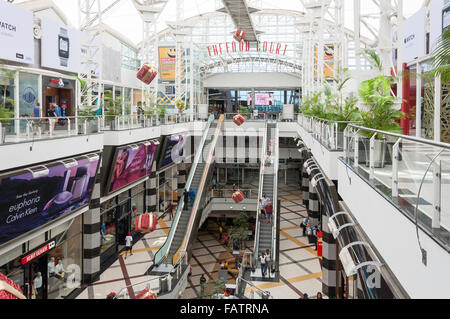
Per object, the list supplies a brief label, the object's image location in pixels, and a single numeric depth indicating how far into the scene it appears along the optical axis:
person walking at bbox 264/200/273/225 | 18.23
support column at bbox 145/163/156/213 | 23.84
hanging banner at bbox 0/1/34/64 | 15.18
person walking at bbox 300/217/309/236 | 21.80
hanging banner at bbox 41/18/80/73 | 18.28
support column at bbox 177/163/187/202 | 29.59
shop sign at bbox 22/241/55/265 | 11.28
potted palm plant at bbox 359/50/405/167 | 6.98
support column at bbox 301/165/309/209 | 28.36
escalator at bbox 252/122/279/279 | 16.52
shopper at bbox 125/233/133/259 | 18.81
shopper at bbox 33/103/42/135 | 9.64
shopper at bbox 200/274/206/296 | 13.45
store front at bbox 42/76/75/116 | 17.91
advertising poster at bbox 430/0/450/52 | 10.27
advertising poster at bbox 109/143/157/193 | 16.45
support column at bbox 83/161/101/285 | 15.22
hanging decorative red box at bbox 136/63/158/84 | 14.22
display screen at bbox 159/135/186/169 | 23.47
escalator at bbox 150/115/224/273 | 16.03
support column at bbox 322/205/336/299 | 13.62
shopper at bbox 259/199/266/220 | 18.45
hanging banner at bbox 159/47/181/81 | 38.91
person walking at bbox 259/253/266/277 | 15.07
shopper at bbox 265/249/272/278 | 15.05
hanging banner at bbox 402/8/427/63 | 12.48
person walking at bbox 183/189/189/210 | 19.62
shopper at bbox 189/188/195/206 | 20.54
